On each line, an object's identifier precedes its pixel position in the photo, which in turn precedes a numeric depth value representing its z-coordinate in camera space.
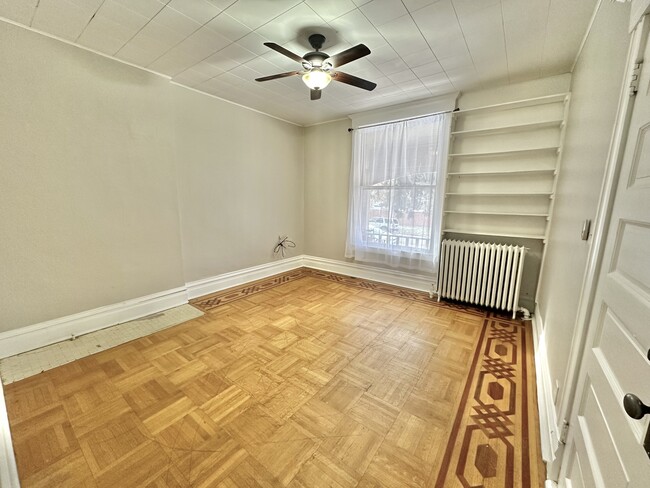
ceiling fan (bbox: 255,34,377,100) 1.85
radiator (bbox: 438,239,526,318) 2.80
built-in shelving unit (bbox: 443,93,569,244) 2.63
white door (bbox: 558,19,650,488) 0.63
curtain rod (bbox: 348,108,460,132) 3.02
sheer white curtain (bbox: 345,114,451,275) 3.25
